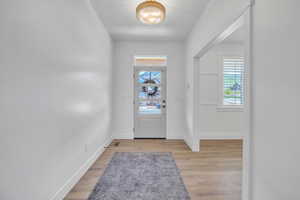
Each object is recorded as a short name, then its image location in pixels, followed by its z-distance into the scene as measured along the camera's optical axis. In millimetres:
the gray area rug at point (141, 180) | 2123
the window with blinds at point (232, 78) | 5055
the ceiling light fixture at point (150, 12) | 2554
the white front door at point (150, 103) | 5168
